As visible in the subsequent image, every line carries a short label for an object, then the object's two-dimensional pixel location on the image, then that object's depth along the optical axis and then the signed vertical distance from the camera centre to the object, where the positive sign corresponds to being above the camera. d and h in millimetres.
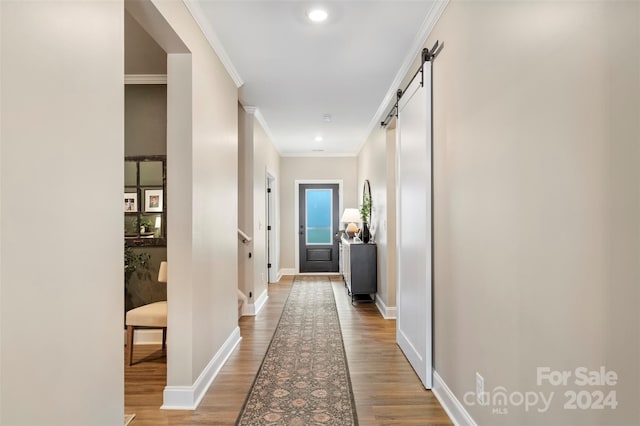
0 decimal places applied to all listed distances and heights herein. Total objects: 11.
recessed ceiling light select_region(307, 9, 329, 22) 2412 +1349
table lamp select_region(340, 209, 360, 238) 6184 +7
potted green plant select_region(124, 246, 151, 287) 3580 -411
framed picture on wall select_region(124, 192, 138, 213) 3684 +173
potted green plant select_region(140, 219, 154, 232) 3666 -56
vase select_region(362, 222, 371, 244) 5418 -230
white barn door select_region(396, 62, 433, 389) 2598 -74
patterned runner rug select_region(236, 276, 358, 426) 2244 -1195
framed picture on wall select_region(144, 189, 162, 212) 3687 +191
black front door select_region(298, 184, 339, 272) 7902 -179
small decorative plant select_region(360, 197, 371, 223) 5773 +115
